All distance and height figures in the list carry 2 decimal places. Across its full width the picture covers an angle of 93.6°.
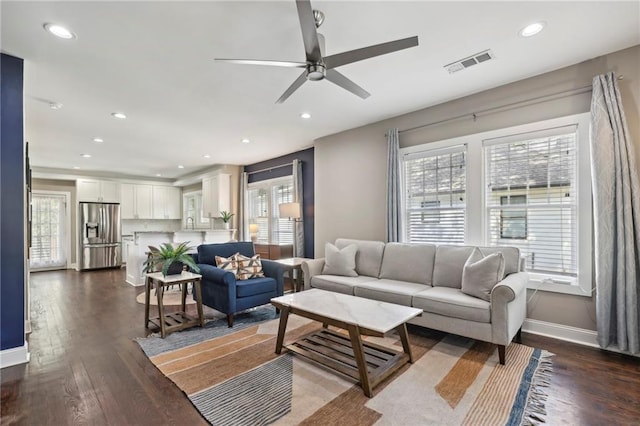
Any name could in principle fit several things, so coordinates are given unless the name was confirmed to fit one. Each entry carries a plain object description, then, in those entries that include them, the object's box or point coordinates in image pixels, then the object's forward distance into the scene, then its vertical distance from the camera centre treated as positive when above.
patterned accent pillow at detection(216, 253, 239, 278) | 3.80 -0.61
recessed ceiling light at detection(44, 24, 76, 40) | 2.22 +1.42
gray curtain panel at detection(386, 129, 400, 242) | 4.20 +0.38
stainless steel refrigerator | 7.73 -0.50
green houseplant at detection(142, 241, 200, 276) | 3.34 -0.48
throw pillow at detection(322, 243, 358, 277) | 4.00 -0.62
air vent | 2.72 +1.44
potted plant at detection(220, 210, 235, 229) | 7.31 -0.01
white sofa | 2.57 -0.80
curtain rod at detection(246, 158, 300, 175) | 6.50 +1.09
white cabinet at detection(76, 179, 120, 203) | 7.92 +0.73
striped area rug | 1.88 -1.26
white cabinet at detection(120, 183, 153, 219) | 8.62 +0.46
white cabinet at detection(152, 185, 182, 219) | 9.32 +0.46
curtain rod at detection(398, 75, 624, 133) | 2.93 +1.19
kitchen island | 5.86 -0.51
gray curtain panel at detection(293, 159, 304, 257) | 5.80 +0.26
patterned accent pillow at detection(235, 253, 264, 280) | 3.83 -0.67
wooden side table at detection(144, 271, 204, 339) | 3.24 -1.01
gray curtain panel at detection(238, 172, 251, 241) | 7.43 +0.20
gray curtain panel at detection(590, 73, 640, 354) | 2.58 -0.06
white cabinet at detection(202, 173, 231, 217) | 7.43 +0.55
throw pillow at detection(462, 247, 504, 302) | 2.79 -0.59
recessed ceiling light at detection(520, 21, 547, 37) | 2.30 +1.45
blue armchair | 3.41 -0.82
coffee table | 2.16 -0.93
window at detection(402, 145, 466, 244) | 3.80 +0.25
